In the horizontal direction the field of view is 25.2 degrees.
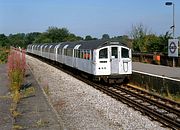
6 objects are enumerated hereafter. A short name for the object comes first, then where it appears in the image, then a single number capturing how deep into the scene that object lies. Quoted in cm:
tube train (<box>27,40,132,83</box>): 2210
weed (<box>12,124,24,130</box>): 960
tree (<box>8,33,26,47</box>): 13380
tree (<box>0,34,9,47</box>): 10885
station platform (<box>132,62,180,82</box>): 2273
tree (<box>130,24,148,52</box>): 4738
